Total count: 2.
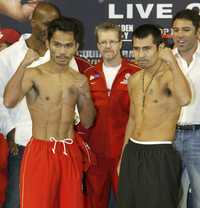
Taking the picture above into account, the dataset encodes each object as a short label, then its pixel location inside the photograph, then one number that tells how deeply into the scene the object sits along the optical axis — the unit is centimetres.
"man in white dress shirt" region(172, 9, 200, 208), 725
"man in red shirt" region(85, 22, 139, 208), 749
